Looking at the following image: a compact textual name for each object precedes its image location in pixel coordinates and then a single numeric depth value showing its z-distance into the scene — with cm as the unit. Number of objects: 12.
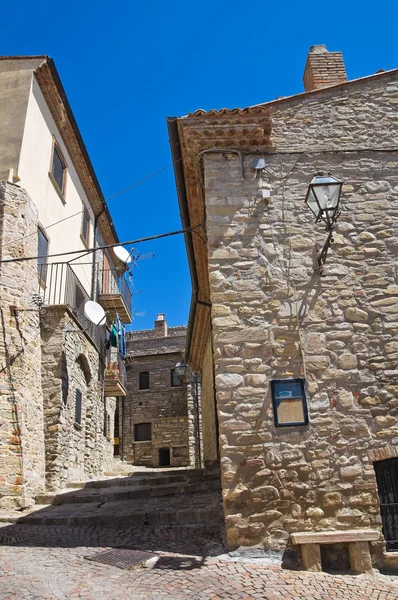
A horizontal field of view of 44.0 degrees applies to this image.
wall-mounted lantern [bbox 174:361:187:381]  1678
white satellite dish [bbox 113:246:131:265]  1345
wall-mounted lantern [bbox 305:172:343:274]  582
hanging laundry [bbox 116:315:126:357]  1603
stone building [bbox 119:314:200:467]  2312
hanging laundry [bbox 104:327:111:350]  1601
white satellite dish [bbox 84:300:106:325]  1199
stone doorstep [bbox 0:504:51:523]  743
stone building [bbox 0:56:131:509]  898
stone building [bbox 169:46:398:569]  534
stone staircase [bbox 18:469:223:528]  666
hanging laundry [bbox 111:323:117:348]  1546
